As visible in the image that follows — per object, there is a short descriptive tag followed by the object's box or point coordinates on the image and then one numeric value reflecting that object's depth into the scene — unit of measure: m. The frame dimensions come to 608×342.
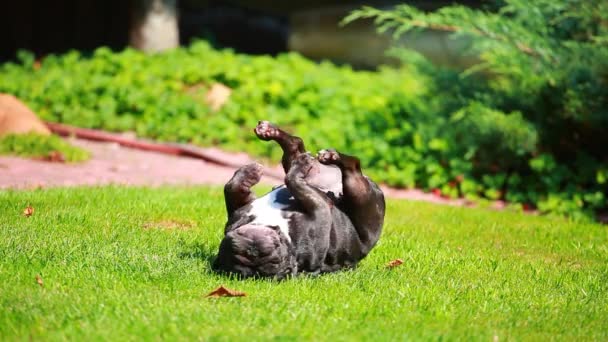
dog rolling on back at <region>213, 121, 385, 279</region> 9.34
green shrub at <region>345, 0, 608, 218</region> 17.91
